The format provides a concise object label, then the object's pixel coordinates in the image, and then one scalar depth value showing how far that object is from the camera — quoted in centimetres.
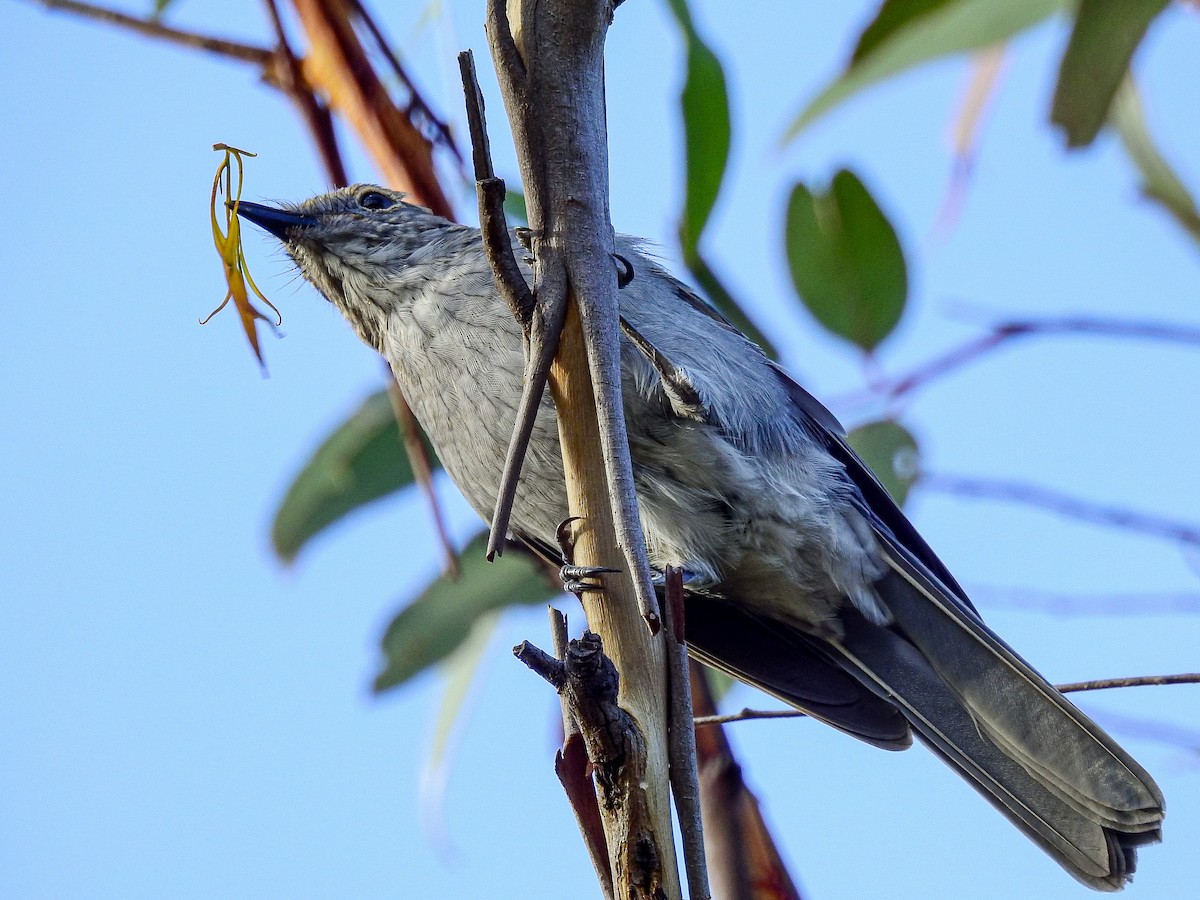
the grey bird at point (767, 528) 473
